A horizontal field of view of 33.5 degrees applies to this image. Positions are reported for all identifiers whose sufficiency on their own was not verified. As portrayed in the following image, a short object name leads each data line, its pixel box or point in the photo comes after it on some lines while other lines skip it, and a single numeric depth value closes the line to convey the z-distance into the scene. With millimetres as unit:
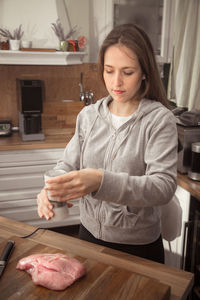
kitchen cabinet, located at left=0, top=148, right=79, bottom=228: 2656
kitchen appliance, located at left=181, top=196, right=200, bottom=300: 1802
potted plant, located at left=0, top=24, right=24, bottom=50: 2812
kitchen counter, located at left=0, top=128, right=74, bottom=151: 2654
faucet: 3264
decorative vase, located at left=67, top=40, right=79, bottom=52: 2998
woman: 976
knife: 937
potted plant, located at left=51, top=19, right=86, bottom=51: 2928
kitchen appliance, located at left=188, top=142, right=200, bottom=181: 1852
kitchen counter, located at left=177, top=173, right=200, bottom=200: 1723
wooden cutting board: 826
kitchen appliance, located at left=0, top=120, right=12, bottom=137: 2918
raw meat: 863
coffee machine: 2795
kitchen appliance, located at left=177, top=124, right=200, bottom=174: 1941
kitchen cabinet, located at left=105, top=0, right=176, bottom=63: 2740
